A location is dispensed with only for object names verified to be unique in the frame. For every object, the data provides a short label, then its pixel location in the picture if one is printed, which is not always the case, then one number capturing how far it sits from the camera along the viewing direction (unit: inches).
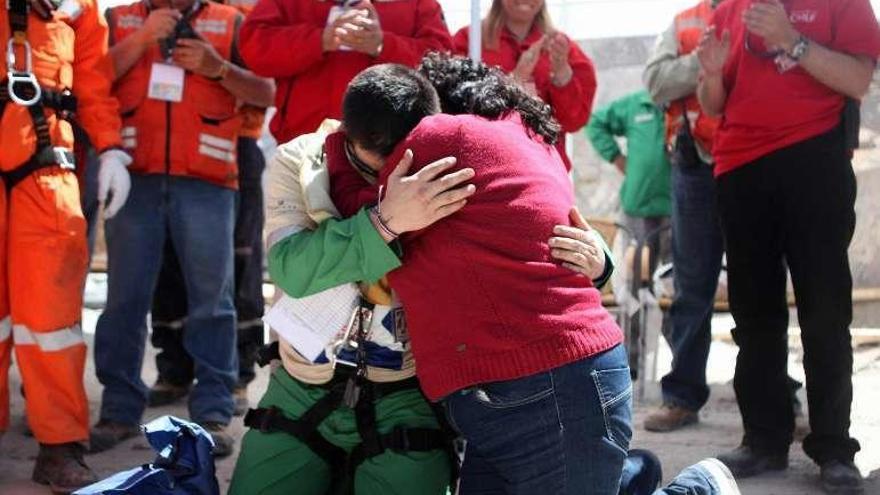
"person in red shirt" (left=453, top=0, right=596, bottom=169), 192.4
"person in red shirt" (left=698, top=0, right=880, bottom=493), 162.7
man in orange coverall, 156.3
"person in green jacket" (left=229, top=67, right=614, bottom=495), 115.9
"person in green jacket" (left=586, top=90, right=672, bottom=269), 290.5
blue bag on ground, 118.7
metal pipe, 171.6
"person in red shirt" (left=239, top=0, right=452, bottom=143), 171.6
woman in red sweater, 107.0
